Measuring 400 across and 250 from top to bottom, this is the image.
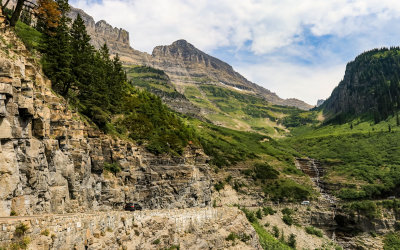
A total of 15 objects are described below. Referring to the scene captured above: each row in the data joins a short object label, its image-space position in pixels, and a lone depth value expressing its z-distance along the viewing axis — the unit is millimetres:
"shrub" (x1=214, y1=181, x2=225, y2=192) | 81000
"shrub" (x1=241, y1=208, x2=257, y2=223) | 67500
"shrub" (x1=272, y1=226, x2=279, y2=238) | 67375
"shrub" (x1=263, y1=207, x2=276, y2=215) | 76712
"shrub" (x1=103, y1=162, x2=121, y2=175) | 33094
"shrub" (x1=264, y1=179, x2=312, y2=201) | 86938
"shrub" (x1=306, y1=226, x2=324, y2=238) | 73688
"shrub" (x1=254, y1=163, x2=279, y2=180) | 95975
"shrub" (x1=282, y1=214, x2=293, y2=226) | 74356
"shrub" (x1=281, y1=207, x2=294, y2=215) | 79312
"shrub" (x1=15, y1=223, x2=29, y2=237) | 11566
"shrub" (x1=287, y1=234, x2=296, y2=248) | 65625
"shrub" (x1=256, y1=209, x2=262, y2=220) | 73500
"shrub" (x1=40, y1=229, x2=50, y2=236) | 12852
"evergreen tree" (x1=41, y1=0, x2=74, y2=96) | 30438
